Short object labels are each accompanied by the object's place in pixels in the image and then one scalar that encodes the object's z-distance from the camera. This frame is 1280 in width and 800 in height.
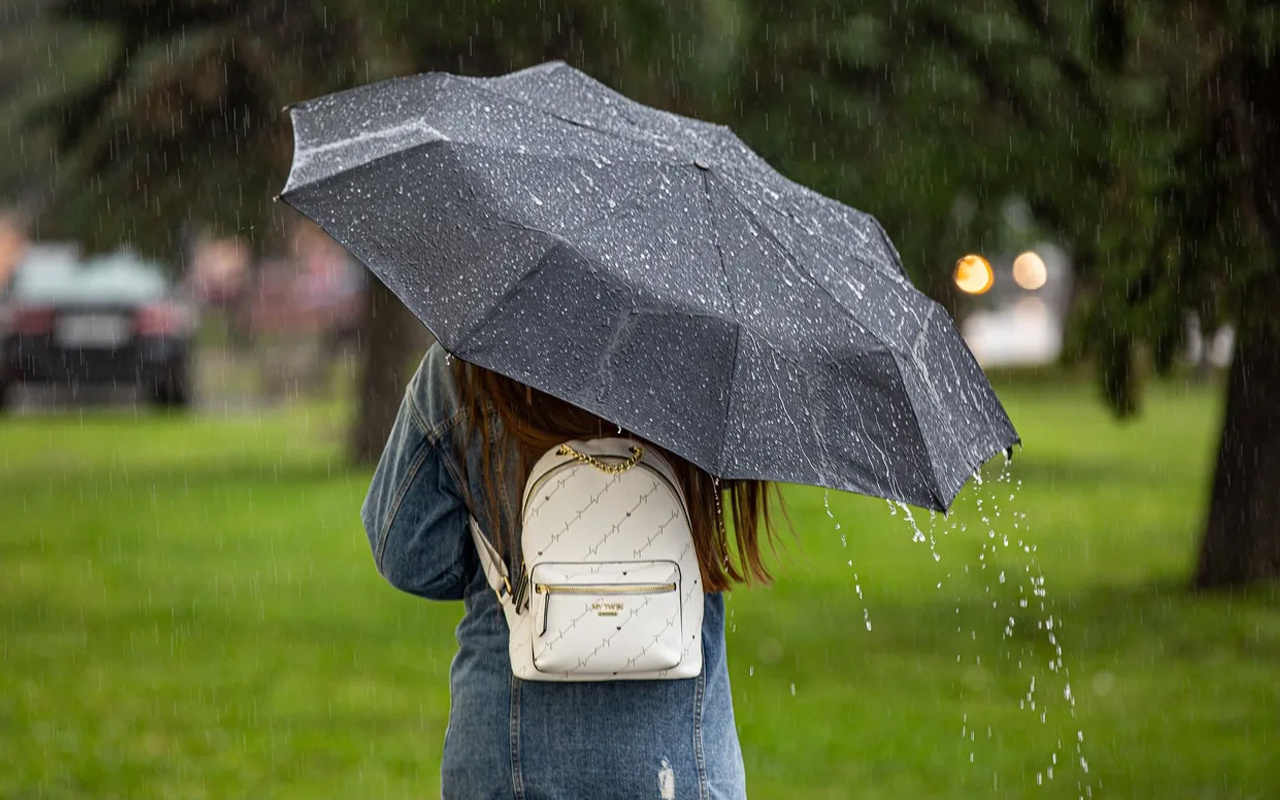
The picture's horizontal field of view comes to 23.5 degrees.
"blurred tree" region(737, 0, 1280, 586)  14.13
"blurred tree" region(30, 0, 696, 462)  16.80
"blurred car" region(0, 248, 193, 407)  36.05
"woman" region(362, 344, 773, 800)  5.05
